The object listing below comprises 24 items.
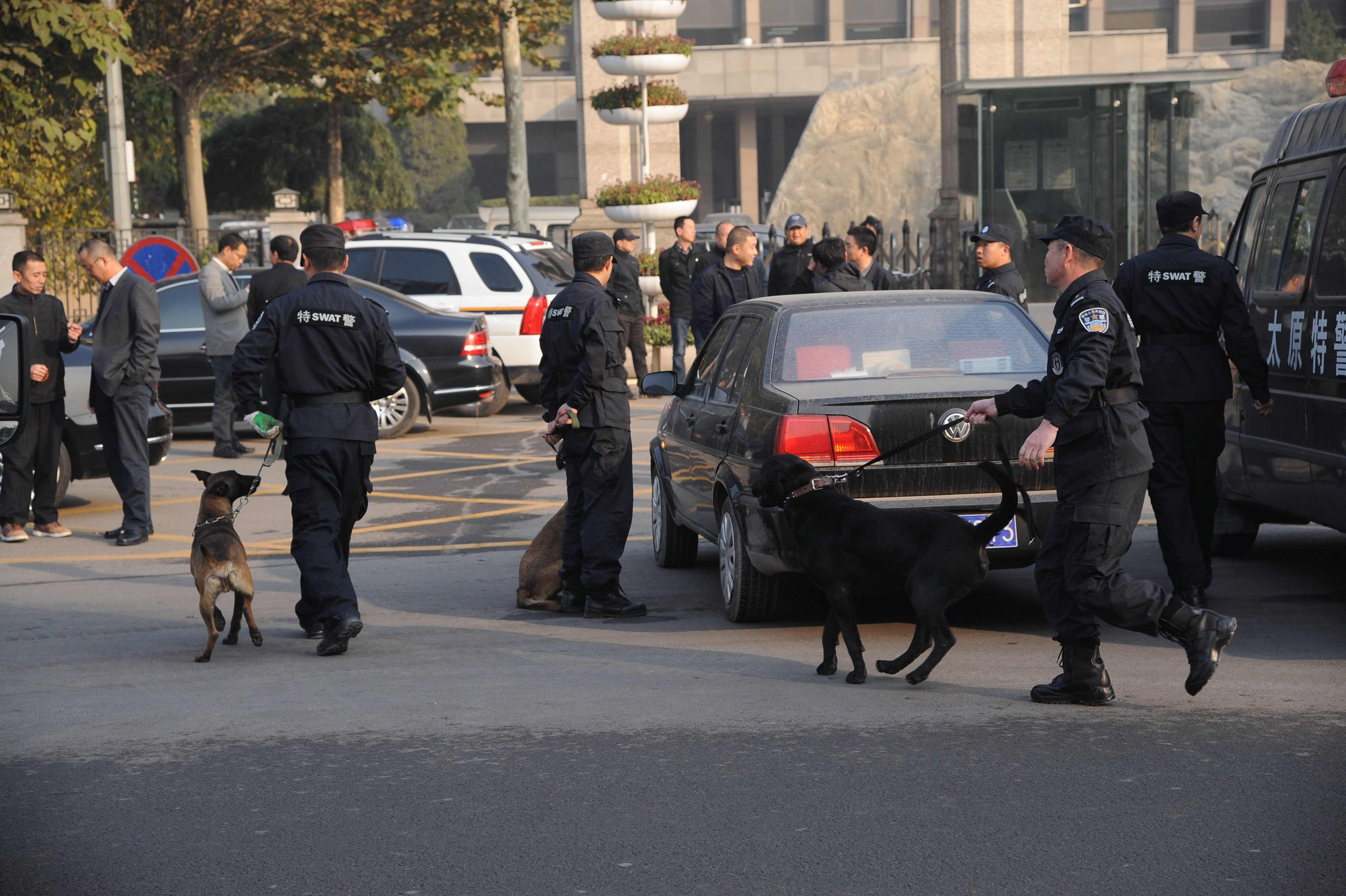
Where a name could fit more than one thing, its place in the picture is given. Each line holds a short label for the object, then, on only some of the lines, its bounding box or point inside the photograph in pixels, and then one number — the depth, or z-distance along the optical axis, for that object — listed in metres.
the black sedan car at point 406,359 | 15.48
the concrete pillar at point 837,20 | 71.88
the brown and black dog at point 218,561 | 6.93
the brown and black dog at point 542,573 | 7.95
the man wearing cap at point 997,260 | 9.86
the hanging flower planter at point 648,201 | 22.73
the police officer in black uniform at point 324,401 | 7.05
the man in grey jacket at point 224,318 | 13.83
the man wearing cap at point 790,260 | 13.74
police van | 6.80
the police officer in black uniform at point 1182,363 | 6.98
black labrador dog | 5.97
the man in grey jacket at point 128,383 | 10.11
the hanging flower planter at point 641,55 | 22.22
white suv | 16.89
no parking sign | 16.23
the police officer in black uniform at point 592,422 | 7.60
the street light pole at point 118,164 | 21.02
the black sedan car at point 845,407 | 6.88
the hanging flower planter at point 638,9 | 21.95
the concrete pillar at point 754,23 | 72.56
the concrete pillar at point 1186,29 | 70.06
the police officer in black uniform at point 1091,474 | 5.48
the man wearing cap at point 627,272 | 14.96
